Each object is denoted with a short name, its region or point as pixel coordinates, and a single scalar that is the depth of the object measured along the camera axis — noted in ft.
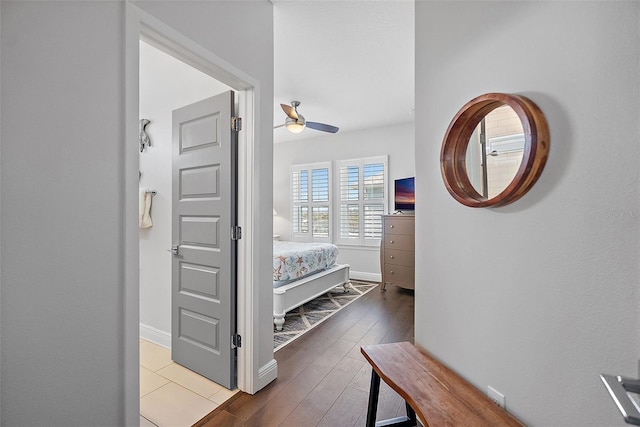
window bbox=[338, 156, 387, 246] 16.78
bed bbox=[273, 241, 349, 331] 10.32
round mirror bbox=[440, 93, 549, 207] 3.21
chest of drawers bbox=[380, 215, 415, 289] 13.56
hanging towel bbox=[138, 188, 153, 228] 8.65
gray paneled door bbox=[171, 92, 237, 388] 6.49
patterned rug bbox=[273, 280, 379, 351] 9.53
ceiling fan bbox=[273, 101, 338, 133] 10.60
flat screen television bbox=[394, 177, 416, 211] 14.53
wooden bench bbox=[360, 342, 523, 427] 3.31
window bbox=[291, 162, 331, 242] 18.35
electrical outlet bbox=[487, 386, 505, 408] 3.65
